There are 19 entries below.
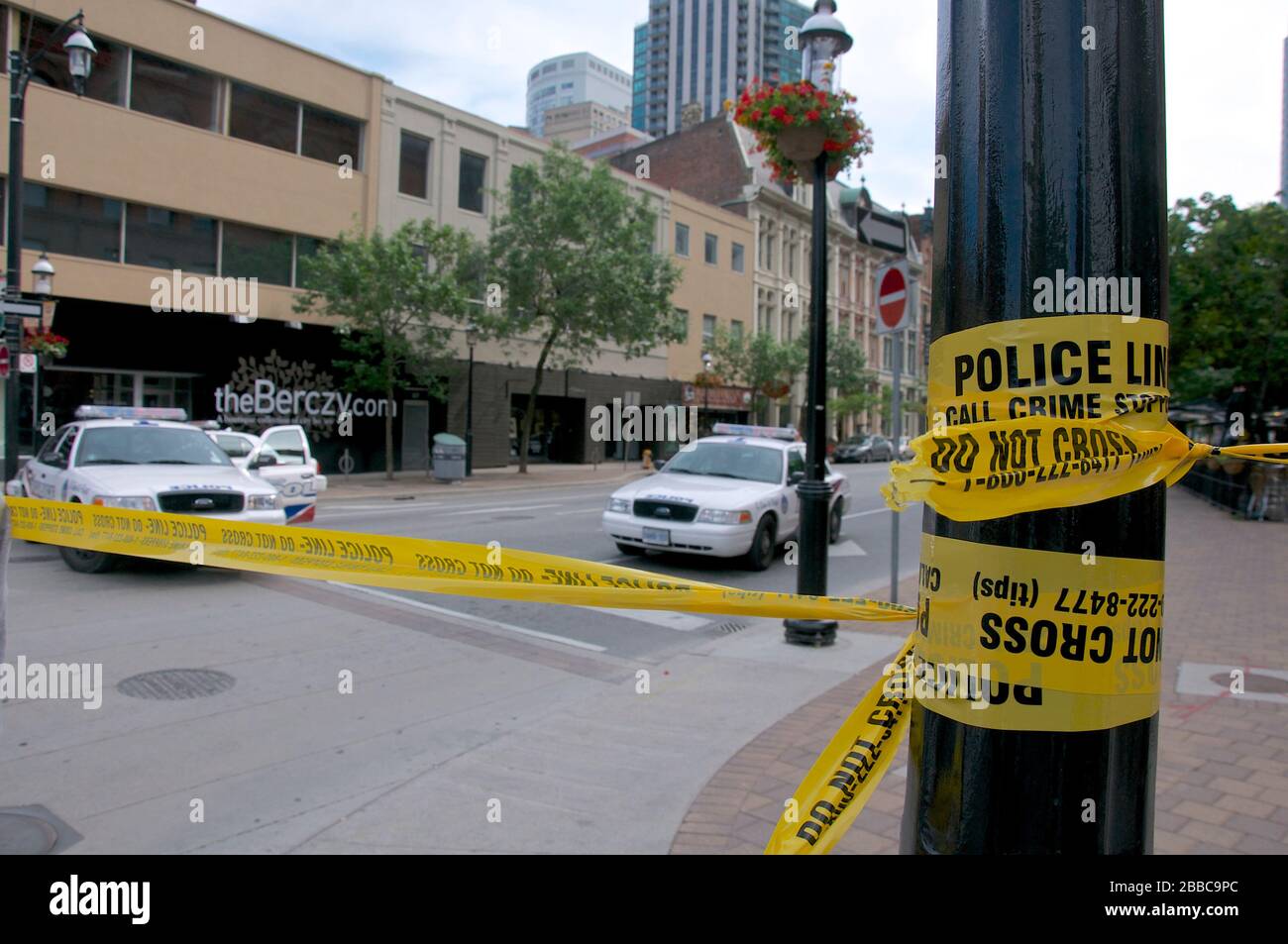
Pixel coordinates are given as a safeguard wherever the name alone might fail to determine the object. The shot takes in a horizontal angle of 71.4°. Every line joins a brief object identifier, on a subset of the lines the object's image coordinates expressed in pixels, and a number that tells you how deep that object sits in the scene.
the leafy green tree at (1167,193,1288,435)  22.62
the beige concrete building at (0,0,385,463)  21.75
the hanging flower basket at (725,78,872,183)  6.57
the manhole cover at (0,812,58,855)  3.56
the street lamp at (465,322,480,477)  26.80
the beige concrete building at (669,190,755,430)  42.25
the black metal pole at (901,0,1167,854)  1.54
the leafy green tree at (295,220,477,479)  24.64
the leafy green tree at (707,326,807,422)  43.00
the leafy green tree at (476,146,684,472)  28.48
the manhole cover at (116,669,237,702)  5.67
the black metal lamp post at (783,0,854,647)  6.69
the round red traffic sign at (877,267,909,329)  8.14
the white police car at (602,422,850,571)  10.72
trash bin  26.50
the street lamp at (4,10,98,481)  14.59
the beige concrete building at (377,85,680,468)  29.97
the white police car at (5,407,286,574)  9.16
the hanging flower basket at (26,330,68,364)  18.58
